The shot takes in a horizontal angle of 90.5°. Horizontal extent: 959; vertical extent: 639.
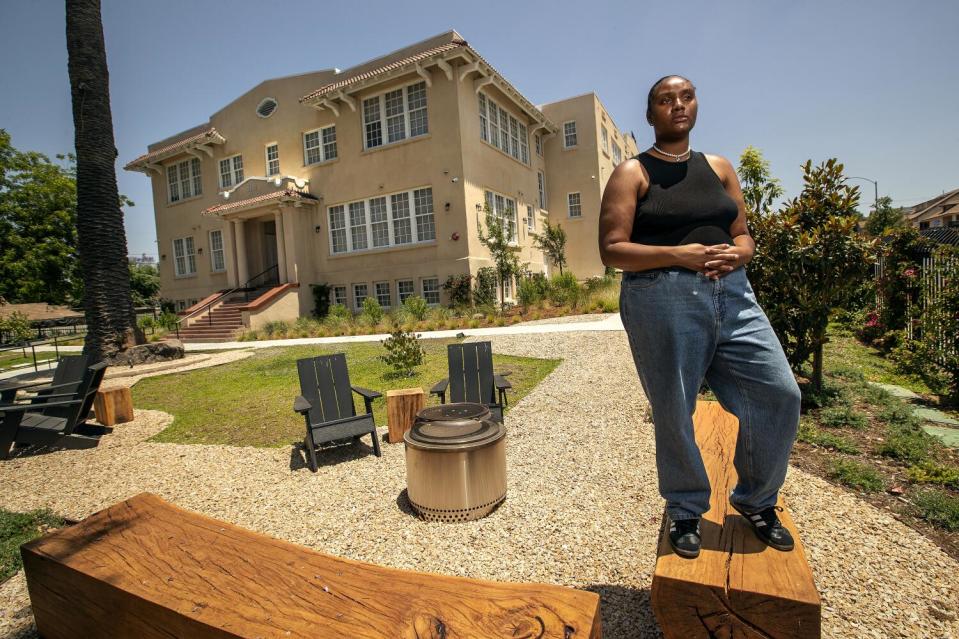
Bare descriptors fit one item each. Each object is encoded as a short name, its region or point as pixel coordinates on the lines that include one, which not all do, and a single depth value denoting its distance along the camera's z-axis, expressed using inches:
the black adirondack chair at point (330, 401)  188.5
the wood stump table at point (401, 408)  203.6
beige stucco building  694.5
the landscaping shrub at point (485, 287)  676.7
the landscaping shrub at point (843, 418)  189.5
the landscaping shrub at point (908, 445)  154.3
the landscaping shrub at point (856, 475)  140.9
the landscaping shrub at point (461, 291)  676.7
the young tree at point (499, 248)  688.4
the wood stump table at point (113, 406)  262.9
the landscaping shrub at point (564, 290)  665.5
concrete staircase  705.0
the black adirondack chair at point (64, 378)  245.5
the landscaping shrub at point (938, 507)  119.0
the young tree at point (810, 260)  202.2
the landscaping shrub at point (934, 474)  137.3
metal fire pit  135.8
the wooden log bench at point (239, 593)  59.5
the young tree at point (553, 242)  900.0
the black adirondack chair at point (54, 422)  217.5
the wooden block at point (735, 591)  58.7
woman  69.1
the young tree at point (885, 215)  1243.2
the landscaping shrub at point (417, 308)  615.2
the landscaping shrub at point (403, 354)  331.3
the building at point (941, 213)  1827.0
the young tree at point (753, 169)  623.2
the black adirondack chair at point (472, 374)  217.3
